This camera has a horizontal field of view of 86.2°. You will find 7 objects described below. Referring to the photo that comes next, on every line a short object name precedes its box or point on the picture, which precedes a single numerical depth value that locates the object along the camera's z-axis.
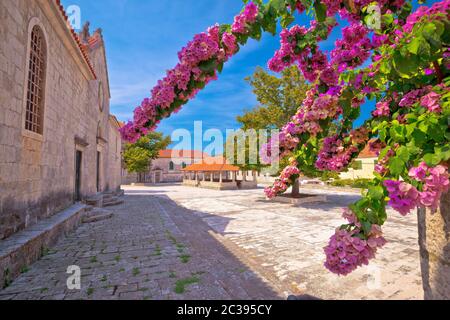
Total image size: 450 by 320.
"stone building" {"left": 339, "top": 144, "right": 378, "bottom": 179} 35.75
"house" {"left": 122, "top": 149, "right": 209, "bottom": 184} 47.28
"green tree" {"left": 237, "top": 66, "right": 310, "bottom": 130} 15.54
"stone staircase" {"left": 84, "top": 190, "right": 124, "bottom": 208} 10.68
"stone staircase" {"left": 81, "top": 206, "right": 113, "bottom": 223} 8.73
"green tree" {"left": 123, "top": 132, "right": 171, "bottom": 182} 38.44
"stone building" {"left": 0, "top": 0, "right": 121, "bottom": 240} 4.43
